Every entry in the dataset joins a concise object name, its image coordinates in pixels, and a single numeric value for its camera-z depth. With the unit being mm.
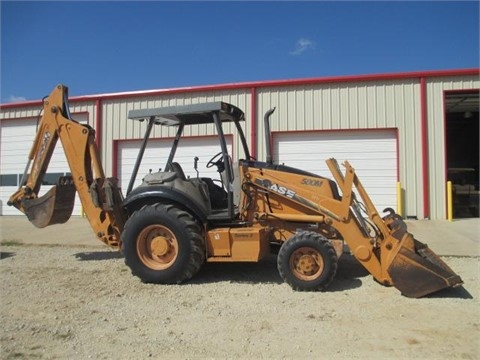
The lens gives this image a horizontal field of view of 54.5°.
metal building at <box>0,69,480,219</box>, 13016
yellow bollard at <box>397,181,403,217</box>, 12914
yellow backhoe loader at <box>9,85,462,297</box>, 5656
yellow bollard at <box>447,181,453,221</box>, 12594
